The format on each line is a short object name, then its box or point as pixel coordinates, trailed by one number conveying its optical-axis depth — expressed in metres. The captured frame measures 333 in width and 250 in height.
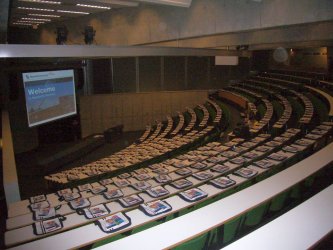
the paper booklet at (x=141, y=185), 4.20
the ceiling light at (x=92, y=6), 10.21
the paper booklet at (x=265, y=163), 4.37
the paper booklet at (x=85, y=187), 4.67
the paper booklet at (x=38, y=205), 3.72
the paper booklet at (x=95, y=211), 3.20
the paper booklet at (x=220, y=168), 4.56
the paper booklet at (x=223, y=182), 3.65
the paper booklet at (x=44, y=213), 3.39
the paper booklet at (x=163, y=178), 4.47
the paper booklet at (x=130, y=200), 3.50
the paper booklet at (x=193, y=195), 3.25
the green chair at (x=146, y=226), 2.99
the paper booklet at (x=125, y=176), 5.29
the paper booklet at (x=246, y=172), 4.01
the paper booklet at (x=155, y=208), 2.94
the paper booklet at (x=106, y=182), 4.89
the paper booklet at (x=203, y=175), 4.29
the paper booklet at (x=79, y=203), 3.62
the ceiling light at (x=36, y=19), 12.50
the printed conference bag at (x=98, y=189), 4.36
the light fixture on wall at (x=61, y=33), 7.66
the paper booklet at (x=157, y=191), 3.76
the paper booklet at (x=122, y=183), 4.58
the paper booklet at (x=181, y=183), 4.01
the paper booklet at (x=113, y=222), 2.66
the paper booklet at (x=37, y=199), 4.10
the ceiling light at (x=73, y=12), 11.23
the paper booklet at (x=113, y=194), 3.90
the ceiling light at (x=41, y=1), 8.78
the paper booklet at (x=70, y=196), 4.09
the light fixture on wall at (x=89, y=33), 7.75
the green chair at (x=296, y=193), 3.79
